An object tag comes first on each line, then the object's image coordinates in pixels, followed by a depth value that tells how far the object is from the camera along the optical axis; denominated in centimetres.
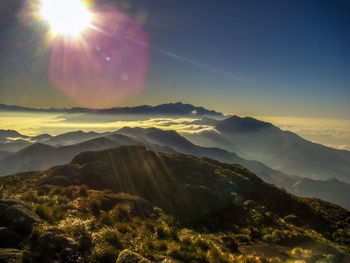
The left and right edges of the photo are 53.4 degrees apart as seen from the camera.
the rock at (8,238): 1447
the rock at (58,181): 4041
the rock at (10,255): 1280
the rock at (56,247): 1369
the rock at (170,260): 1553
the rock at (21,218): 1570
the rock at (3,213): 1633
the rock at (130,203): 2853
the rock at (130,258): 1366
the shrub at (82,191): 3240
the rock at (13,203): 1779
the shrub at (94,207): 2549
